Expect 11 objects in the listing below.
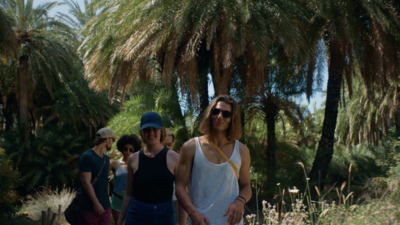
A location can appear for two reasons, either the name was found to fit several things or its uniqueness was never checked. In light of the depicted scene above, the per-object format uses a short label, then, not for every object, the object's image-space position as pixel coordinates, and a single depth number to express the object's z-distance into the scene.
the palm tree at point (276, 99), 15.81
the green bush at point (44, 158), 21.64
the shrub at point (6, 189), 12.89
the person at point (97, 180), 5.07
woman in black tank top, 3.91
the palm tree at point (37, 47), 21.52
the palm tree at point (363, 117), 21.83
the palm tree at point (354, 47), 12.77
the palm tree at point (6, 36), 14.51
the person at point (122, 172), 5.85
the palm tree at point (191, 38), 12.01
